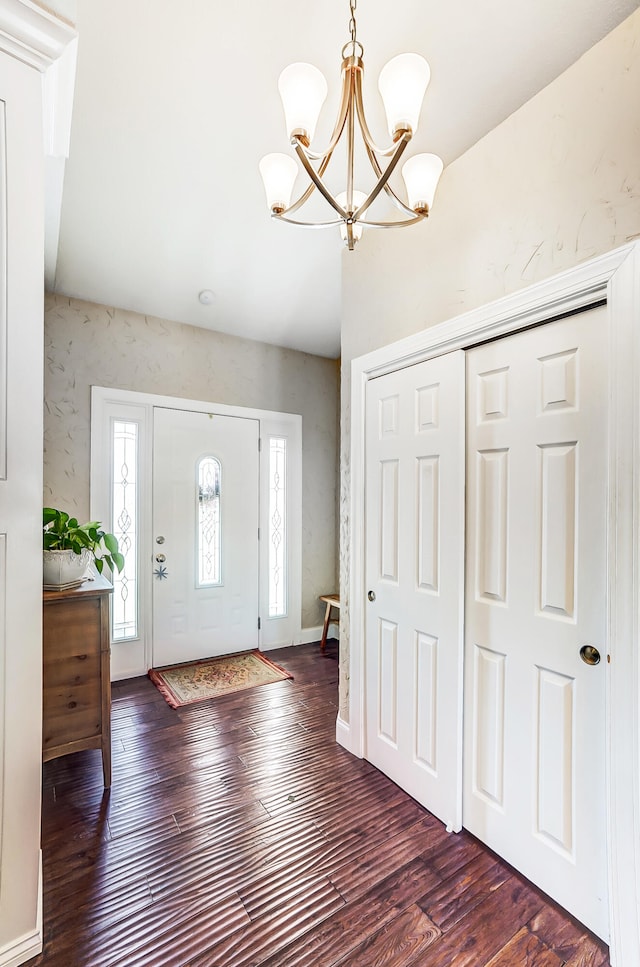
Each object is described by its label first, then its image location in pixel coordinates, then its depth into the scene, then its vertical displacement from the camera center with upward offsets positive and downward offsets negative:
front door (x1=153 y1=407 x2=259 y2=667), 3.31 -0.40
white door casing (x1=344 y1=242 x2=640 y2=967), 1.19 -0.26
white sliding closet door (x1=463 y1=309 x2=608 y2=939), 1.37 -0.42
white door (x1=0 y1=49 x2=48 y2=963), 1.18 -0.05
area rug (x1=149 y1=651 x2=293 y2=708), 2.94 -1.40
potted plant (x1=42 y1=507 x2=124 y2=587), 1.88 -0.27
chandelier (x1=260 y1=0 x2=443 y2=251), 1.10 +0.97
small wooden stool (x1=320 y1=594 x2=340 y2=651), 3.78 -1.07
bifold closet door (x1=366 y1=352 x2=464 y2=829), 1.79 -0.41
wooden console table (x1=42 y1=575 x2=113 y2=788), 1.84 -0.81
